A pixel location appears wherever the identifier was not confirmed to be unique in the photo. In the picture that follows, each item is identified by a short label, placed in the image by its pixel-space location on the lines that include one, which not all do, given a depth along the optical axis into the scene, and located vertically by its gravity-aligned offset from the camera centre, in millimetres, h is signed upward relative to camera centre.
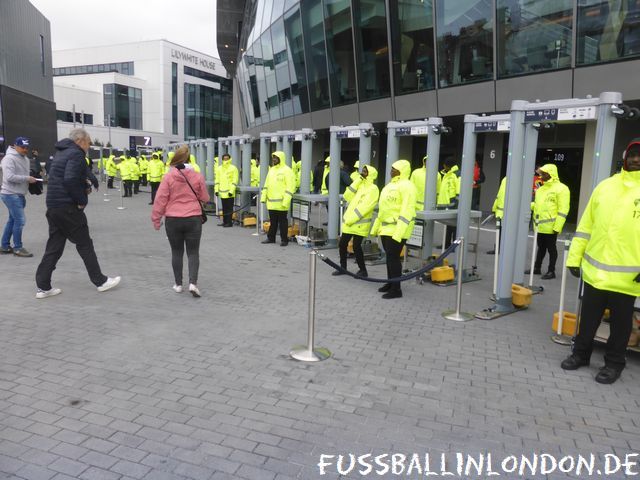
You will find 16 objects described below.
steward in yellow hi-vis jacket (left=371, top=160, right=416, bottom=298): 6746 -559
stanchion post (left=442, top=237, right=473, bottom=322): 6078 -1694
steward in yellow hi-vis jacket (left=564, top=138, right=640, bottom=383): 4168 -666
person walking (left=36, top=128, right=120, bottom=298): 6141 -495
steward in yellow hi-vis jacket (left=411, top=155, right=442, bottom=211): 9602 -149
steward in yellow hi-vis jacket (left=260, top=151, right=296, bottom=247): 10492 -341
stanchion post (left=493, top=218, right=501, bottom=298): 6707 -1203
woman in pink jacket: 6504 -514
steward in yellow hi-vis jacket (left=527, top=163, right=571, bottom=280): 8078 -440
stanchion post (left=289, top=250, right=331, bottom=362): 4719 -1609
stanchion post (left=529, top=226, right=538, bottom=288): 7751 -1203
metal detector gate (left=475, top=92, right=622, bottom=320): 5023 +203
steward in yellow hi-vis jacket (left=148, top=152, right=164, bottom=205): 18344 -178
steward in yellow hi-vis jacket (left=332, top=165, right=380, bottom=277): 7719 -665
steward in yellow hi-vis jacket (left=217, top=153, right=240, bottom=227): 13578 -452
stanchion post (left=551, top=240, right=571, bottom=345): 5414 -1697
